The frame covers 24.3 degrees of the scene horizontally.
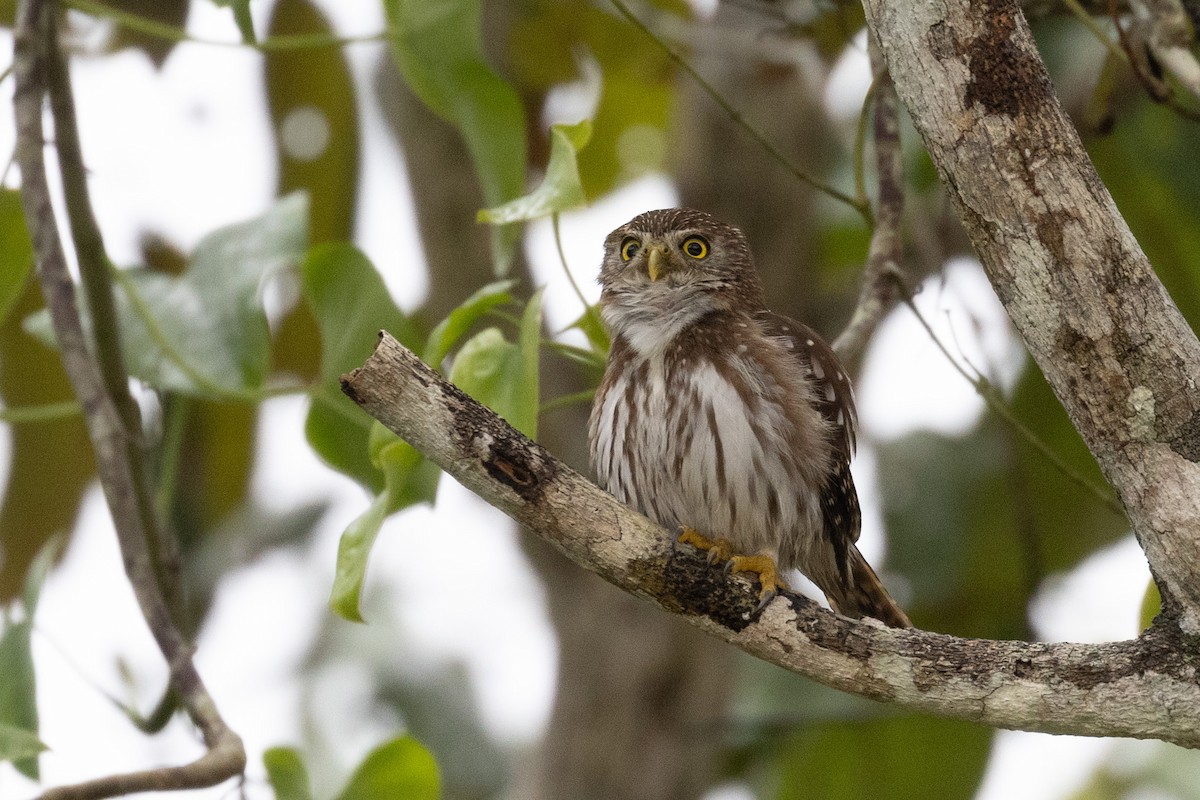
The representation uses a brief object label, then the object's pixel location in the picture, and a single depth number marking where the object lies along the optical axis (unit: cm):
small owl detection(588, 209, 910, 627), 689
